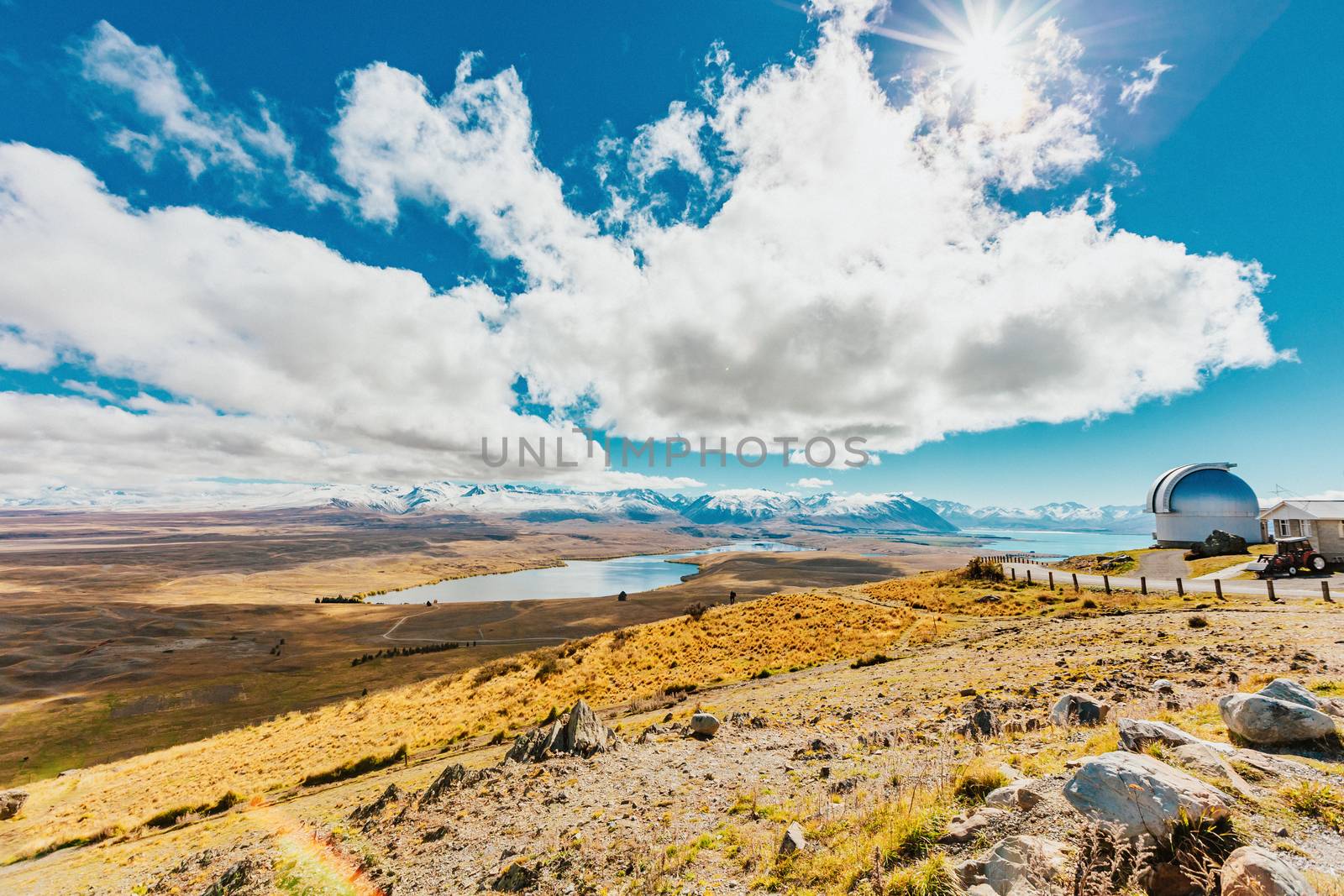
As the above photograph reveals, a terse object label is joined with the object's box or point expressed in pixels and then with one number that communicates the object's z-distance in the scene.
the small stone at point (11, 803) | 22.05
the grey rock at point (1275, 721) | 6.99
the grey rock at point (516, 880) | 7.76
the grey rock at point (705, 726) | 14.12
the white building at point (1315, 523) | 36.69
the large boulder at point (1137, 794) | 4.96
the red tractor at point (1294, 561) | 33.47
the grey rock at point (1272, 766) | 6.21
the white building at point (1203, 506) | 54.28
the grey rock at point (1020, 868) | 4.96
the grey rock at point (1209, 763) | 5.91
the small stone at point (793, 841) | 6.99
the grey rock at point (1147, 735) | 6.98
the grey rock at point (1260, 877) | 4.03
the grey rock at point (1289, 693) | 7.89
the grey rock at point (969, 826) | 6.06
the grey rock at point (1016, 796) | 6.32
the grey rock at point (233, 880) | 9.17
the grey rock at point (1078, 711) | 10.37
